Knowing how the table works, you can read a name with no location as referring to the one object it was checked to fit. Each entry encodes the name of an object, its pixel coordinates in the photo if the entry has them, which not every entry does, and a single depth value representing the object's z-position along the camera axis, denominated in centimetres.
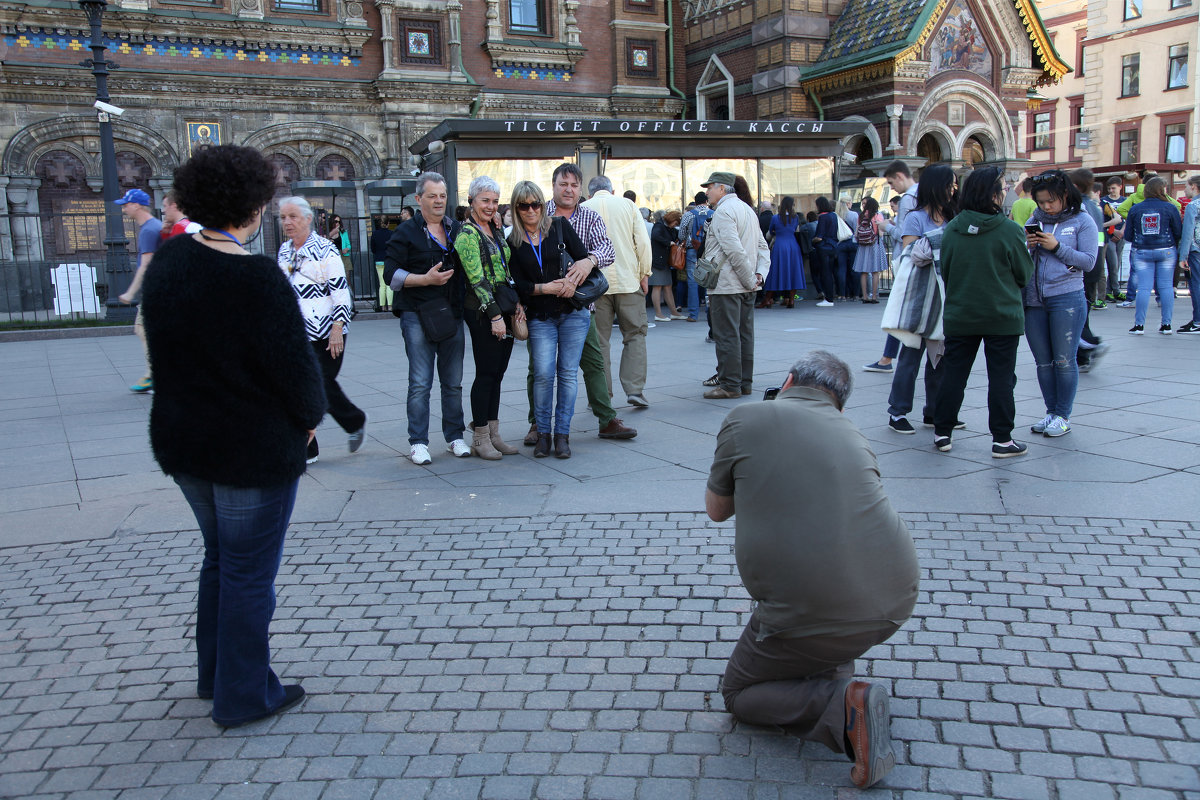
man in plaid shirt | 678
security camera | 1509
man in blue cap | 865
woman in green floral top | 620
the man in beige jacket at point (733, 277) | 815
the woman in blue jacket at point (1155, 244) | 1130
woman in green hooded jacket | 601
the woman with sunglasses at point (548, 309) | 638
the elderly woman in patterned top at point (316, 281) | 619
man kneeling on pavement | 289
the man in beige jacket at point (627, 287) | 783
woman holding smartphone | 650
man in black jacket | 634
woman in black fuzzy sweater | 292
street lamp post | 1518
